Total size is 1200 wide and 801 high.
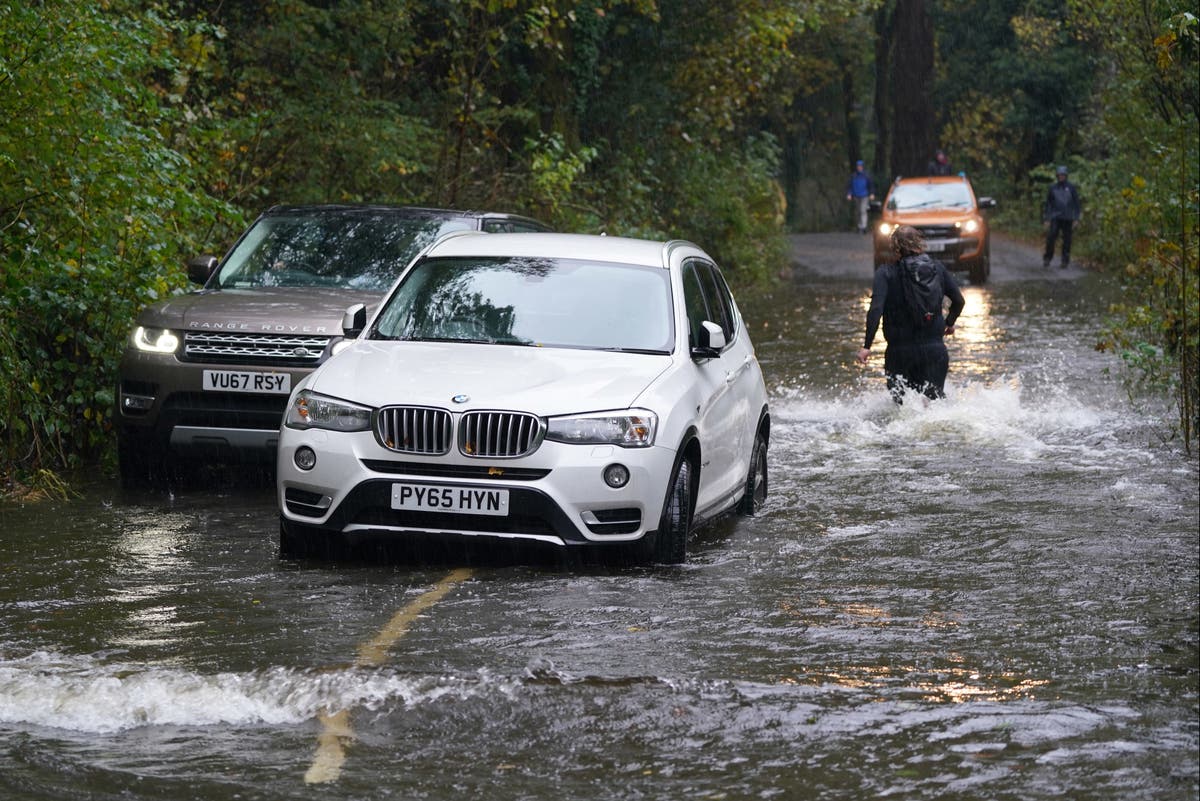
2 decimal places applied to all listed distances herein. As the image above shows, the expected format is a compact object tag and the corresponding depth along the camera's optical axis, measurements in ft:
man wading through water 87.03
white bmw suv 54.37
